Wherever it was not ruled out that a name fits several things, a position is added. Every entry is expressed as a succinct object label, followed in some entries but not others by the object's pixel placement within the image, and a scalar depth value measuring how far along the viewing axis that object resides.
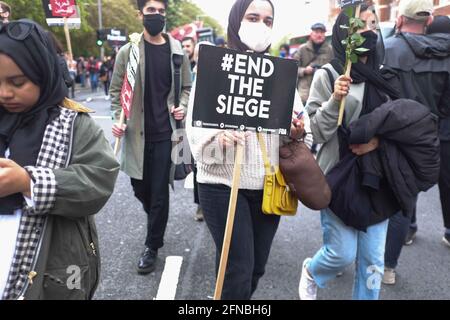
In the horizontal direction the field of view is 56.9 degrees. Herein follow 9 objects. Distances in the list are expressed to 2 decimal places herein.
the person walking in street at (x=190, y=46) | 5.70
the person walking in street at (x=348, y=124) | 2.35
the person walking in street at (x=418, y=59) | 2.87
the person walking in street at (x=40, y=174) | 1.44
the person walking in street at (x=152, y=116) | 3.24
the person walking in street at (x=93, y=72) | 24.45
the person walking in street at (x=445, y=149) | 3.06
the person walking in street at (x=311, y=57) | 6.00
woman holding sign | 2.13
